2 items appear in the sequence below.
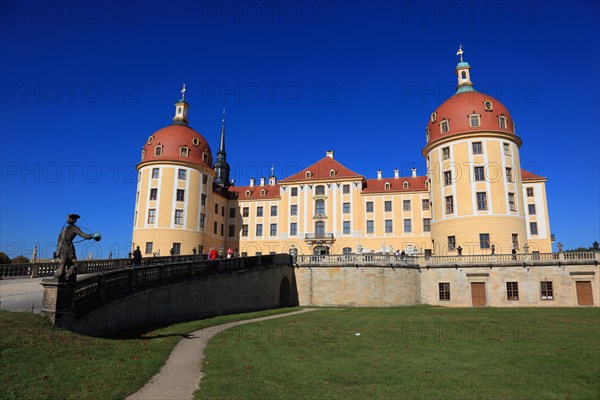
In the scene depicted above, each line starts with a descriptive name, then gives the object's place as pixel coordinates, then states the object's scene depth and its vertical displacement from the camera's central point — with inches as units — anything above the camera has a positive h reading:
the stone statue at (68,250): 423.8 +15.0
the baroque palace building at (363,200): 1419.8 +297.7
